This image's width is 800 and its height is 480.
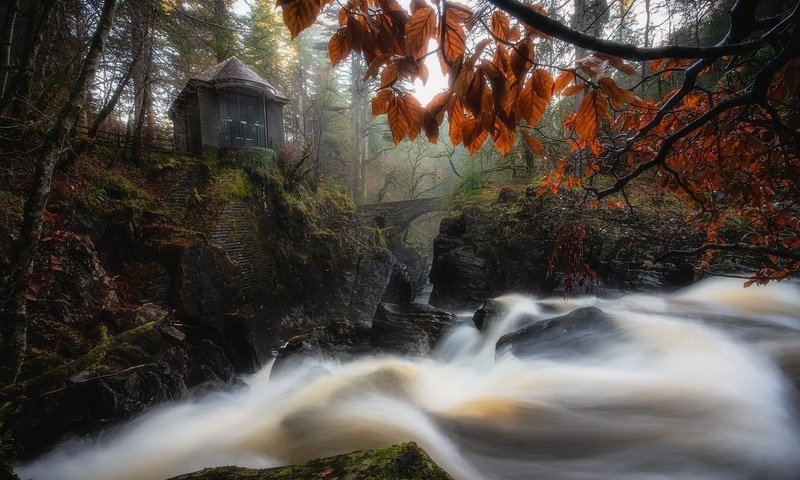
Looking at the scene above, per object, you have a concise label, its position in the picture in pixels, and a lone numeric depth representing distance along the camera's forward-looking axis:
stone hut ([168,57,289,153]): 14.35
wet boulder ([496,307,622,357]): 5.02
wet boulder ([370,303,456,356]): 7.12
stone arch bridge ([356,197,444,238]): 20.08
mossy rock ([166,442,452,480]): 1.31
